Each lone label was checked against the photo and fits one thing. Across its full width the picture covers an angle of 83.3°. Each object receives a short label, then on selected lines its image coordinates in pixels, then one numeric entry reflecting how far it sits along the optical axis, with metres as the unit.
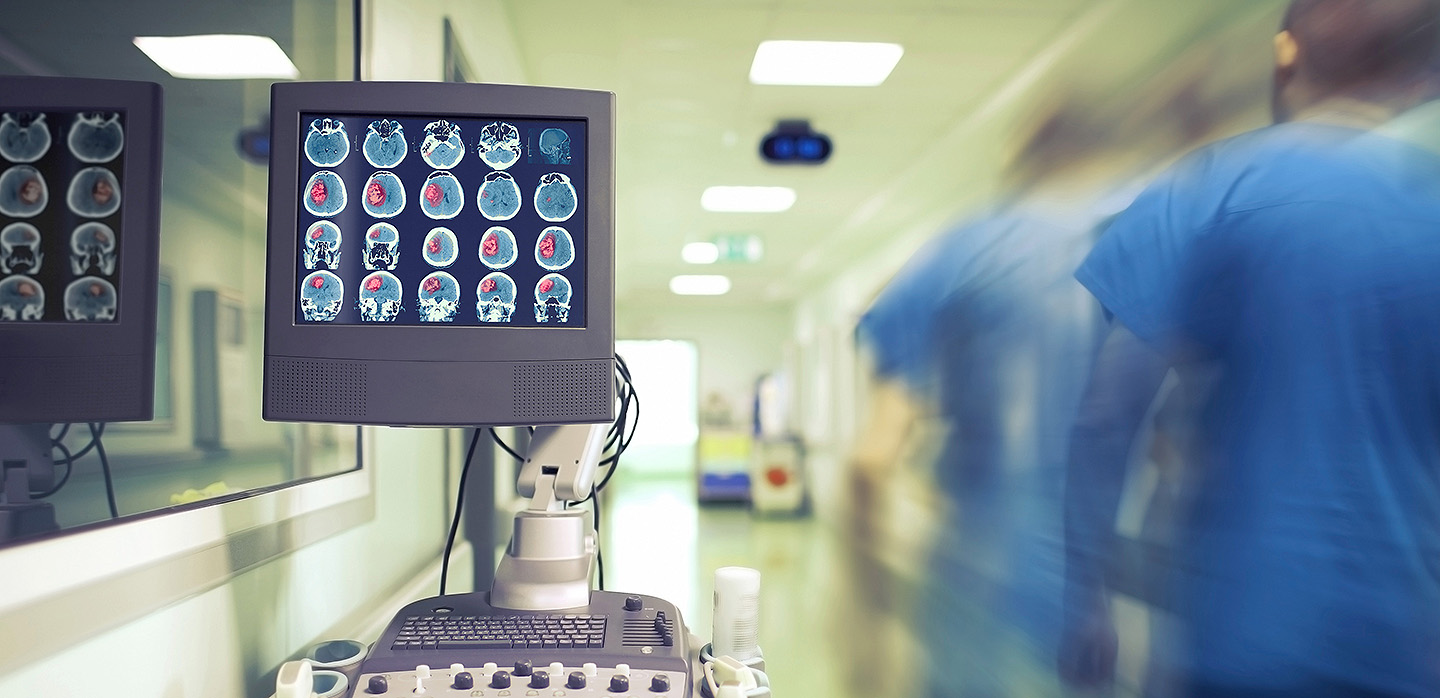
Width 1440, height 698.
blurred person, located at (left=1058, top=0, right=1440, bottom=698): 1.42
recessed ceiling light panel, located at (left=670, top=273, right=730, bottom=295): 9.93
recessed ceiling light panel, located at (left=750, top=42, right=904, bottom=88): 3.57
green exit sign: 7.58
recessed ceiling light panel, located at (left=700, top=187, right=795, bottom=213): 6.04
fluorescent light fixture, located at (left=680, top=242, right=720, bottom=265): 8.06
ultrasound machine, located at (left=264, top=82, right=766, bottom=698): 0.83
